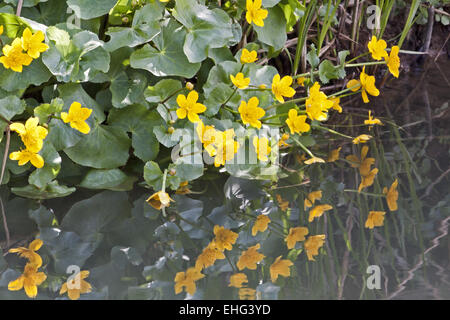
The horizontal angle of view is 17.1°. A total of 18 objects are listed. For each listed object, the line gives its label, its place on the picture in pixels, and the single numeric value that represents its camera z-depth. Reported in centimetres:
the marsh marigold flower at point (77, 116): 196
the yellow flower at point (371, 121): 227
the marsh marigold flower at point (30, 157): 194
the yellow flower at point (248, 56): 203
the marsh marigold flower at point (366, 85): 212
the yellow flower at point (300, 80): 220
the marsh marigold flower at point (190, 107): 199
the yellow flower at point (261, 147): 201
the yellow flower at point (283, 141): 214
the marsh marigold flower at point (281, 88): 202
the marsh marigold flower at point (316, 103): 204
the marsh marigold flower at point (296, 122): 203
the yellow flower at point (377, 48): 211
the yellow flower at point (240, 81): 200
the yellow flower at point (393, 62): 211
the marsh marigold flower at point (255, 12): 202
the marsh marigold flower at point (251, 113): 200
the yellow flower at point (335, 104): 217
